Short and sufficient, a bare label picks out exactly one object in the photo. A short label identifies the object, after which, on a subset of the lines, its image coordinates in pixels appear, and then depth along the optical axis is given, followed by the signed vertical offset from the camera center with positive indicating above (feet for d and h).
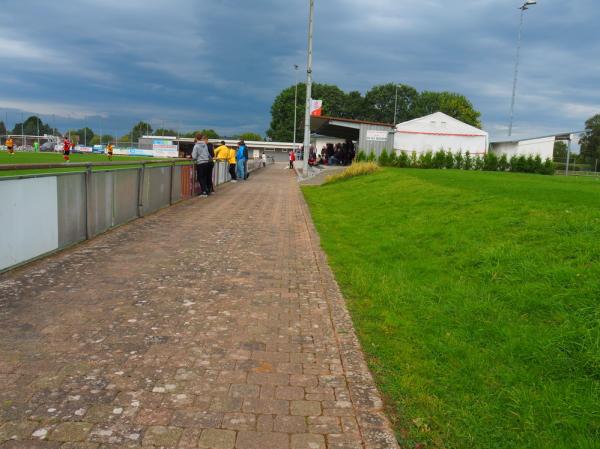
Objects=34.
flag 122.01 +13.22
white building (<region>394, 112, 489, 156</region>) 121.70 +7.77
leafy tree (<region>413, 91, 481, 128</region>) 305.32 +37.46
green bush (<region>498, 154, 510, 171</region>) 89.15 +1.09
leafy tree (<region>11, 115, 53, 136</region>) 271.96 +11.94
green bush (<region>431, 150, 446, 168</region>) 85.76 +1.18
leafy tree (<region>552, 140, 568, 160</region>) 213.60 +9.36
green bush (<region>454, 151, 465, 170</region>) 86.89 +1.21
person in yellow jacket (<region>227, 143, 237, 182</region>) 75.87 -0.74
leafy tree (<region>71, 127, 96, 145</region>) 280.51 +9.25
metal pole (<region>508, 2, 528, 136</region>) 130.16 +41.87
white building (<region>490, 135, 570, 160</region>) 131.03 +6.86
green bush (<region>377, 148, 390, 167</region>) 84.99 +0.95
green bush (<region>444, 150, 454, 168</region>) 86.07 +1.12
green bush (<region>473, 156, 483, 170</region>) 88.38 +0.86
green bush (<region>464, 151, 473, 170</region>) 87.74 +1.11
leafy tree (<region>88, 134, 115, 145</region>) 281.99 +7.50
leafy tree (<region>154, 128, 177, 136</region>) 359.66 +16.41
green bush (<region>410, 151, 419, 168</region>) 84.53 +0.87
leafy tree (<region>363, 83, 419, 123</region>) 358.23 +44.05
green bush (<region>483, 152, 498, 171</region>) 87.81 +1.32
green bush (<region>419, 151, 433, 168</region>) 84.58 +0.97
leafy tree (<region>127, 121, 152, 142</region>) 385.46 +20.01
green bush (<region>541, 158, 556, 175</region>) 91.66 +0.75
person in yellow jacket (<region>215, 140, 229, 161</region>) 71.79 +0.79
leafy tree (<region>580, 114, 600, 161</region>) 245.04 +16.37
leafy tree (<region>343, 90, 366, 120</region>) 362.53 +40.86
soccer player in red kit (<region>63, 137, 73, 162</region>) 112.77 +0.29
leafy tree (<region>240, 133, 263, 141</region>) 442.91 +20.04
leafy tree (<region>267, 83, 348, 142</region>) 347.36 +38.22
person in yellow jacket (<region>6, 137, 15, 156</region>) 135.02 +0.21
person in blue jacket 82.89 -0.08
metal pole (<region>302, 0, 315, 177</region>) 85.25 +12.47
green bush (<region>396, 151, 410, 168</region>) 84.28 +0.72
